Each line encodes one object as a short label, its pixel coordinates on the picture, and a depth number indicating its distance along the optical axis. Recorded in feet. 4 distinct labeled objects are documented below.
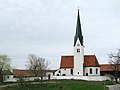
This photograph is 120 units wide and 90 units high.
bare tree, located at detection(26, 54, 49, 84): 152.15
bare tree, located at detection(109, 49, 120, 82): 145.64
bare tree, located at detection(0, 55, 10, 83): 164.22
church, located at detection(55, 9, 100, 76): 167.22
